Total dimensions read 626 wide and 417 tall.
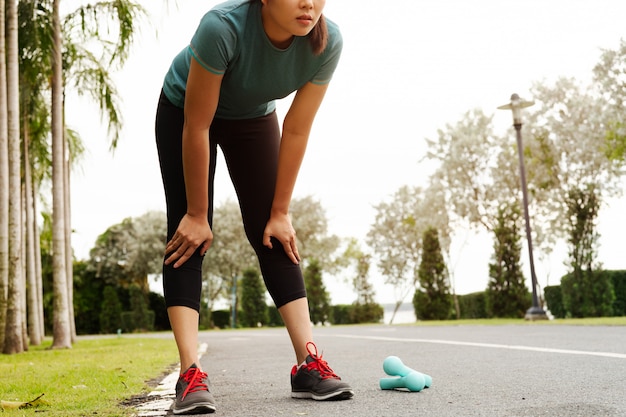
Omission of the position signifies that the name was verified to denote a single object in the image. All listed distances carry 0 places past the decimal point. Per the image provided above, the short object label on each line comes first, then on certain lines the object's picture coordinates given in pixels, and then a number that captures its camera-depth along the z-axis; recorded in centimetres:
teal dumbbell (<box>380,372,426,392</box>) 298
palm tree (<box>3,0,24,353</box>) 911
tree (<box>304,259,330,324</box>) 3030
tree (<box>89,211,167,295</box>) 3681
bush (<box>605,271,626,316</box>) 2011
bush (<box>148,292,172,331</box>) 3491
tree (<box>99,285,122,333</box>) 3325
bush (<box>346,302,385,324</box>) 3086
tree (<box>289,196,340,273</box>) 3862
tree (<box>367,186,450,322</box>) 3909
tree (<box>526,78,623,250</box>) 2561
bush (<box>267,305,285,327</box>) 3262
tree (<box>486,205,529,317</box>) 2112
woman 254
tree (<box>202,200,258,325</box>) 3694
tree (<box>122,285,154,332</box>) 3231
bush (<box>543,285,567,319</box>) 2133
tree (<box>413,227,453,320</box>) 2444
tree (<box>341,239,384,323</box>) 3095
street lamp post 1708
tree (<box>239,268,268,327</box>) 3177
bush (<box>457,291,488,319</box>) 2523
